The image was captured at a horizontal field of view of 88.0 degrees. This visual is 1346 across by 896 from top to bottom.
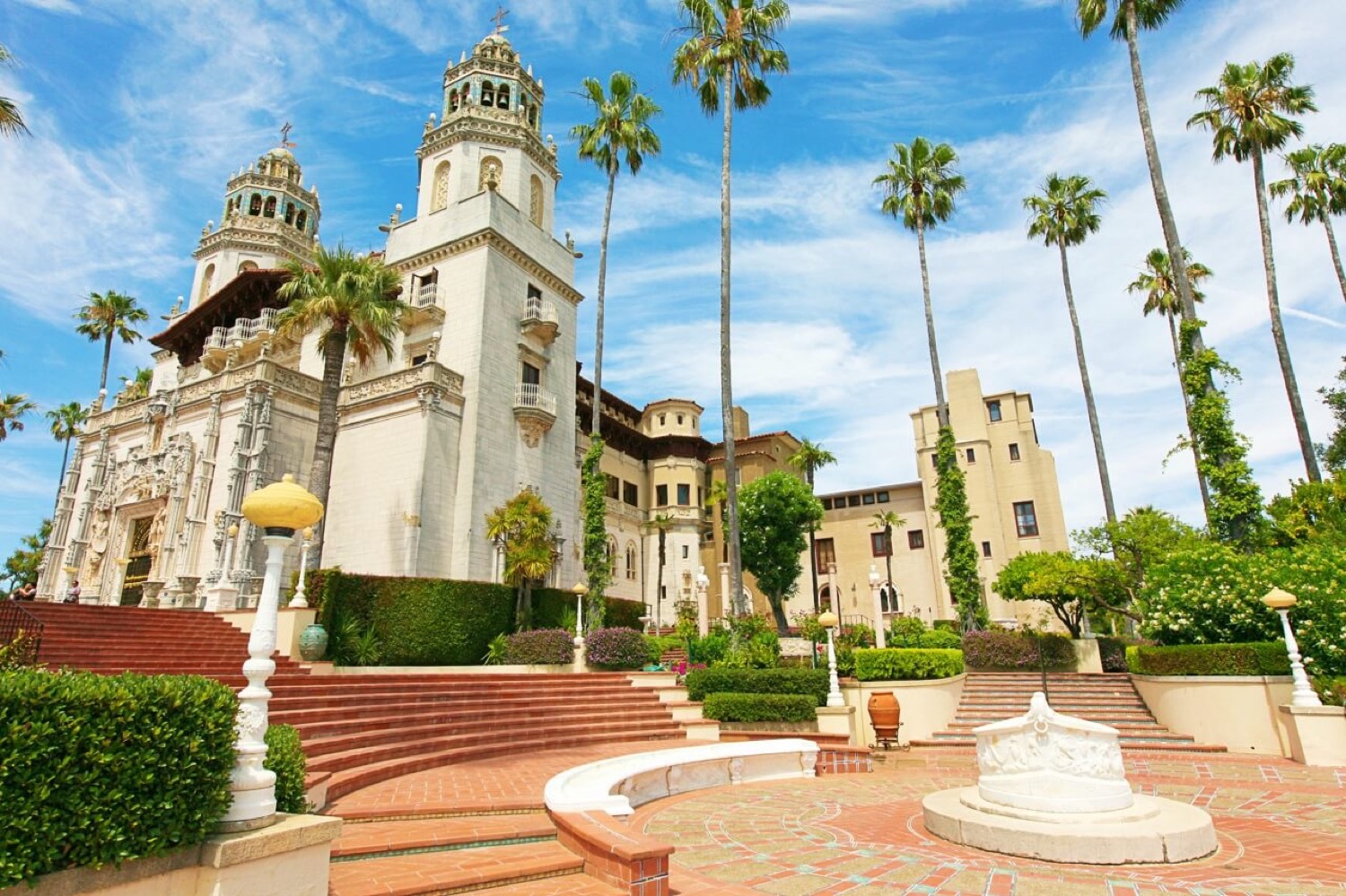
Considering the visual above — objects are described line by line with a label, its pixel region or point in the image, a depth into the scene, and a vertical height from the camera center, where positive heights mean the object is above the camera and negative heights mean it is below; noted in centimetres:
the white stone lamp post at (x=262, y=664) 455 -16
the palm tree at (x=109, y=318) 4109 +1868
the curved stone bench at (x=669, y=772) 773 -190
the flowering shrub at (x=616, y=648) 2114 -42
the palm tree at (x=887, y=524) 4600 +687
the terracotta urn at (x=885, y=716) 1492 -178
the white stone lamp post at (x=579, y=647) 2123 -34
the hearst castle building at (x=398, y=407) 2500 +887
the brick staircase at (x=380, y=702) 1163 -136
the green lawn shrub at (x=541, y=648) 2084 -36
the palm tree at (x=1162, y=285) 3453 +1660
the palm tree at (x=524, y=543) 2302 +307
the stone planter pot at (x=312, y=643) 1694 -9
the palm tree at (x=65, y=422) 4341 +1332
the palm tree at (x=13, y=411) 3834 +1268
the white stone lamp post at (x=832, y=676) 1591 -100
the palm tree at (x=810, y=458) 4875 +1184
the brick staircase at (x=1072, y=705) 1524 -198
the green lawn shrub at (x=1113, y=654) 2488 -95
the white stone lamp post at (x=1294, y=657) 1268 -61
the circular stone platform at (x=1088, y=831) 632 -188
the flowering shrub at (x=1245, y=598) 1380 +57
